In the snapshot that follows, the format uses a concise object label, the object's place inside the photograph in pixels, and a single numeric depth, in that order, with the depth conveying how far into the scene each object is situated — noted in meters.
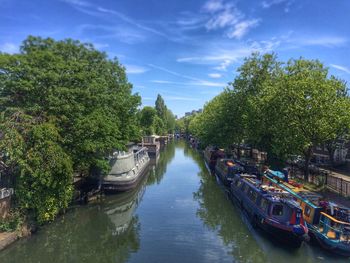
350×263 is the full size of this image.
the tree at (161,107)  152.34
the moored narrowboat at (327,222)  20.20
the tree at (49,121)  22.16
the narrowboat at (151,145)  84.00
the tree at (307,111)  32.16
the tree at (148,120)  106.12
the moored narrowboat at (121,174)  36.94
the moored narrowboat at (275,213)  21.59
